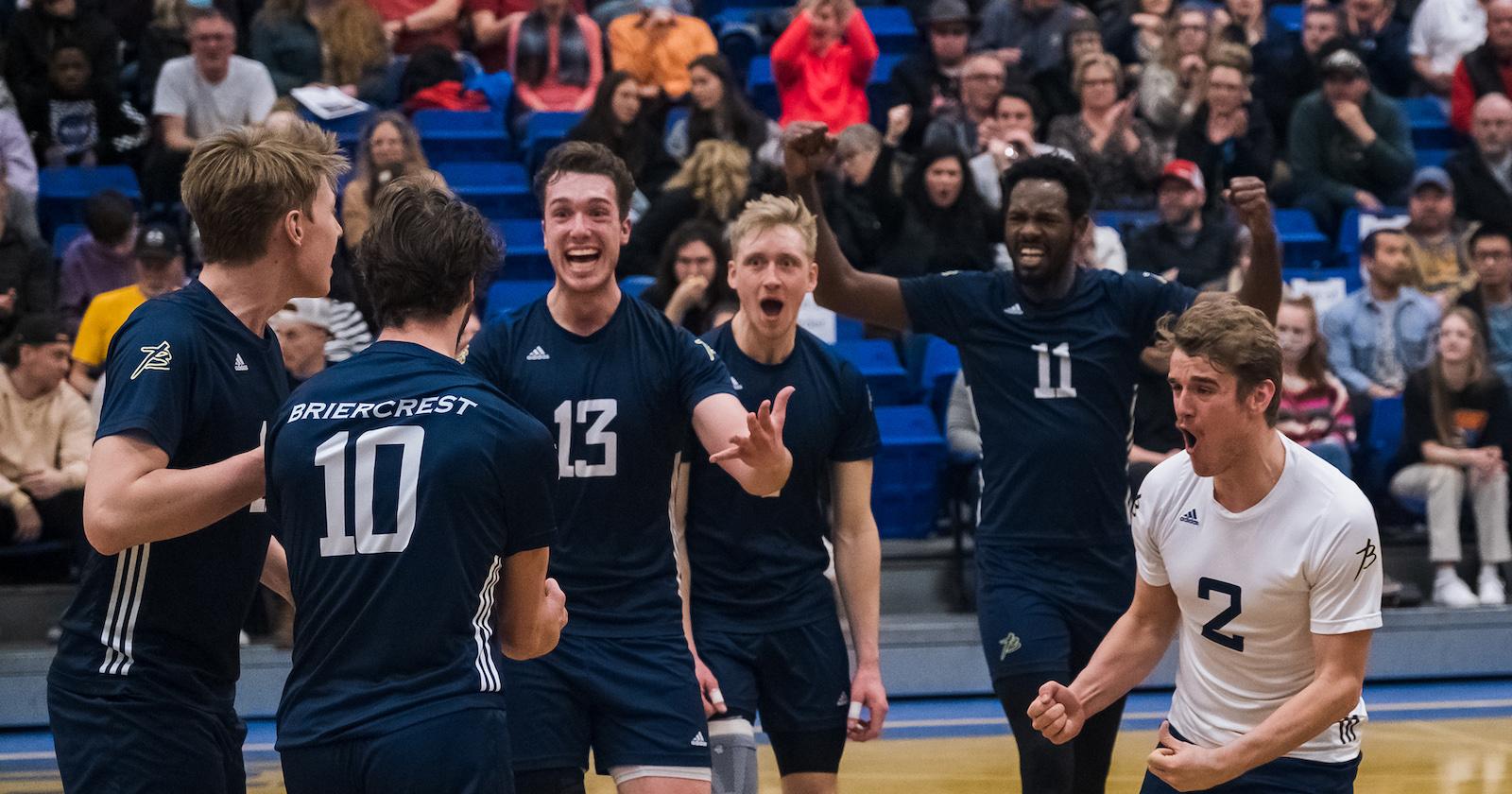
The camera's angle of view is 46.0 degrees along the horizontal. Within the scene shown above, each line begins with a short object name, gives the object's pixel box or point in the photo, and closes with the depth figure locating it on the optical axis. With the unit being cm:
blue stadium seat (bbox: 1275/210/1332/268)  1244
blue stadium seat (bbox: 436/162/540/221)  1220
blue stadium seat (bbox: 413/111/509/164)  1243
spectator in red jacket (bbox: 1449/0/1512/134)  1335
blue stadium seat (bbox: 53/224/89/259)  1116
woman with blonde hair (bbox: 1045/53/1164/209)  1164
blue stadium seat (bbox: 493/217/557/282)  1165
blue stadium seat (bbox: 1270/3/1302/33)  1508
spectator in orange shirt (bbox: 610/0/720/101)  1271
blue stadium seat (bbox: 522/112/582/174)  1204
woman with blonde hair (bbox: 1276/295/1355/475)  947
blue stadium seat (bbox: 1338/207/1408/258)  1239
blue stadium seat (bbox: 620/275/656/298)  1010
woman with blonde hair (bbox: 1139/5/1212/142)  1232
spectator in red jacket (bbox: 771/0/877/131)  1223
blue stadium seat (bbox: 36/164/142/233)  1171
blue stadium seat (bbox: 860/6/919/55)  1439
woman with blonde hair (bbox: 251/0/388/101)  1194
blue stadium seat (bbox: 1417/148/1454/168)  1388
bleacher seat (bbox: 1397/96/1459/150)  1426
